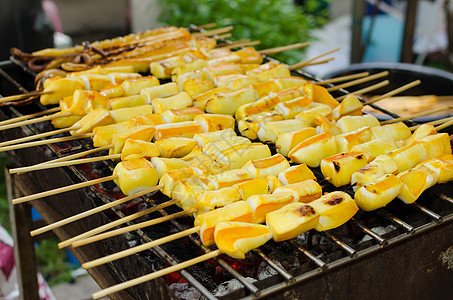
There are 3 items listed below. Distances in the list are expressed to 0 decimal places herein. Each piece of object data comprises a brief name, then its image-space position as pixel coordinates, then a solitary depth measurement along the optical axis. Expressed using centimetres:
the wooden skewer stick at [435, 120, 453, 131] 90
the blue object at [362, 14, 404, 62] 303
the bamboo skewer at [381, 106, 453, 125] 91
